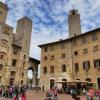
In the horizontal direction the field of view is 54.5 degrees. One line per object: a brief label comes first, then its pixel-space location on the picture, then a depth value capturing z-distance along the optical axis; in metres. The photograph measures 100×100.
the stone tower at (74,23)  27.40
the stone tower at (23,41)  26.81
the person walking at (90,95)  9.01
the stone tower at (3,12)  27.72
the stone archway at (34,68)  30.84
